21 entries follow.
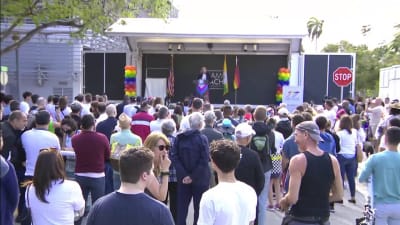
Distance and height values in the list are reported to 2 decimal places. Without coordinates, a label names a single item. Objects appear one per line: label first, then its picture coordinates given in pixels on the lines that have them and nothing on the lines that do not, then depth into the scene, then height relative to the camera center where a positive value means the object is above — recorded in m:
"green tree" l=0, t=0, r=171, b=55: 8.05 +1.33
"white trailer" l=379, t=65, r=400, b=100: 24.89 +0.28
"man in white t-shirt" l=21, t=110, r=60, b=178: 6.44 -0.69
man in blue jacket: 6.45 -0.94
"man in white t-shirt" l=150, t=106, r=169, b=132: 8.64 -0.56
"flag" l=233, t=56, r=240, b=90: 22.00 +0.32
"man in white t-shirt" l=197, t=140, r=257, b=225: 3.60 -0.80
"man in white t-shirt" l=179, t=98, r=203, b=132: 9.19 -0.35
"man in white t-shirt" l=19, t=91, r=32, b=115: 10.68 -0.41
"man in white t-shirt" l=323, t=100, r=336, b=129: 12.80 -0.62
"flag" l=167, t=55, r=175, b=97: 22.16 +0.16
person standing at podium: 21.59 +0.08
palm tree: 92.44 +10.96
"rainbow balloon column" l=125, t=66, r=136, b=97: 20.25 +0.21
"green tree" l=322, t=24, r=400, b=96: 54.41 +2.09
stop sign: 19.28 +0.42
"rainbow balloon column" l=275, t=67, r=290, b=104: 20.77 +0.28
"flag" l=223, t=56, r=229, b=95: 22.19 +0.25
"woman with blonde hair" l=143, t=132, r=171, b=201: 4.94 -0.80
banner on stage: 22.44 +0.27
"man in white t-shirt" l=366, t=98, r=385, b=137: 13.94 -0.71
